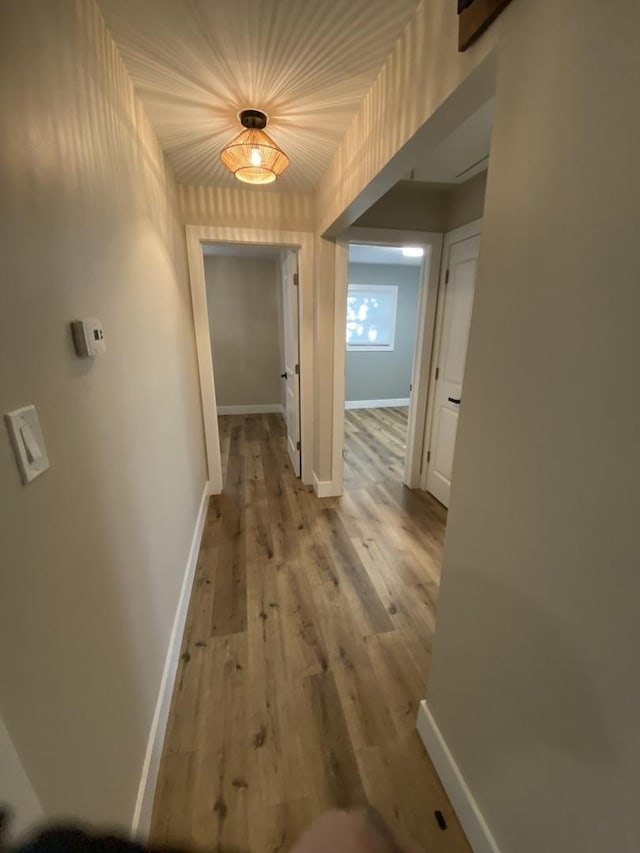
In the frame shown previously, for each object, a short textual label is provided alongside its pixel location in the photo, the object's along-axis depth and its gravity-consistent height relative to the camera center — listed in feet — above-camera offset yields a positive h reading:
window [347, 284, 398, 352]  17.30 +0.51
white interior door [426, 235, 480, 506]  7.72 -0.73
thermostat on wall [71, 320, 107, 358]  2.63 -0.11
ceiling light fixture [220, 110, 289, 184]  5.01 +2.54
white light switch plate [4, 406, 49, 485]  1.85 -0.66
